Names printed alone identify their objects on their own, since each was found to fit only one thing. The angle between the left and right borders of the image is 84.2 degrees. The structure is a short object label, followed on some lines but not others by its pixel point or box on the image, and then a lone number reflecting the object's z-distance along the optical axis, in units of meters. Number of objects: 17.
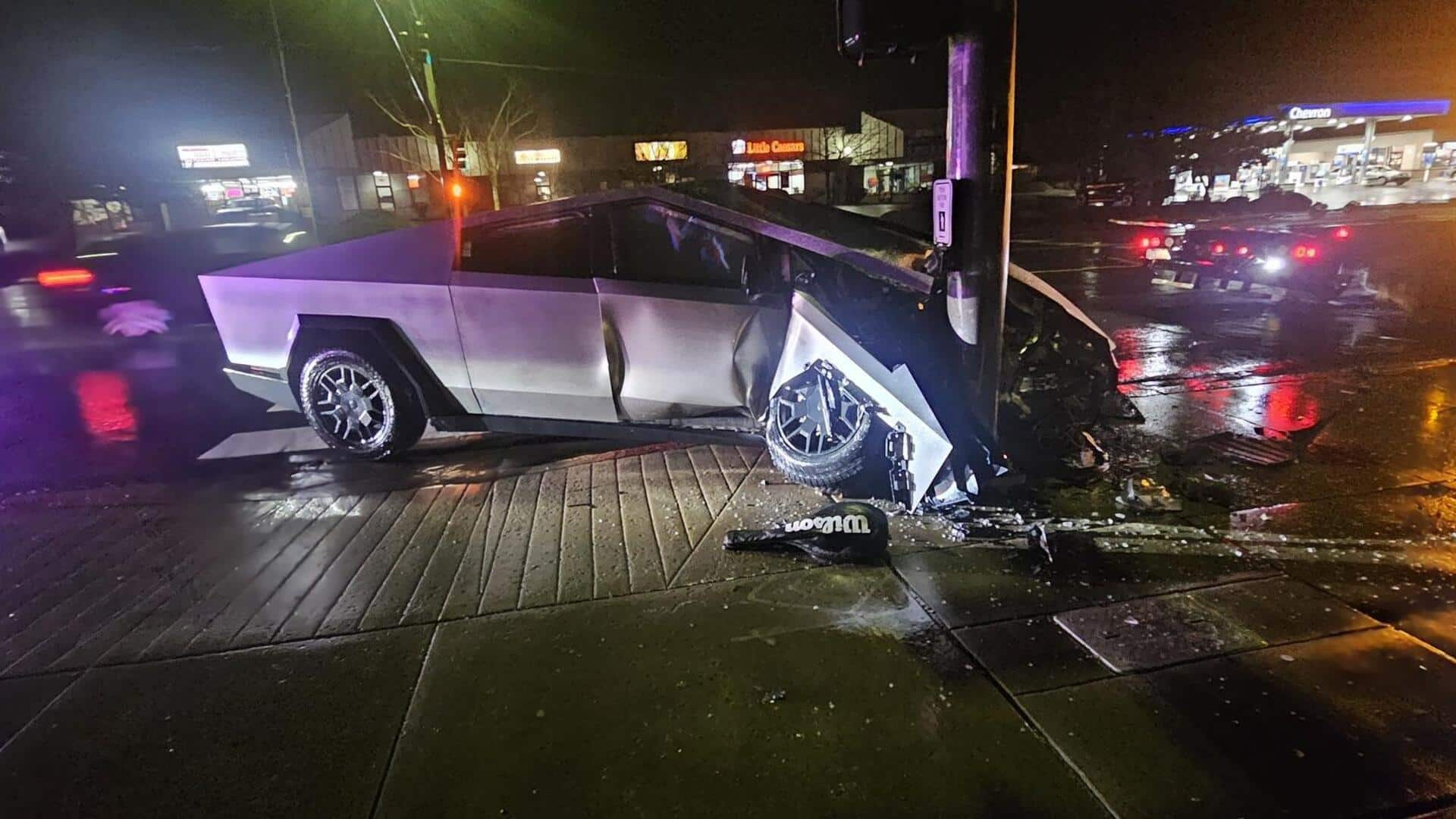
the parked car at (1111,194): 34.31
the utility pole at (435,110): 15.26
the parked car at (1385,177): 40.91
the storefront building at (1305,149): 36.38
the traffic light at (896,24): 3.88
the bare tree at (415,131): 29.97
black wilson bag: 3.84
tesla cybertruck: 4.43
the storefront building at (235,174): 38.25
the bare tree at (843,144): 41.78
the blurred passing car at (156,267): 9.05
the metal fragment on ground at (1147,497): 4.34
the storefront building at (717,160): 39.41
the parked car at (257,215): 11.61
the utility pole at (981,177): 3.99
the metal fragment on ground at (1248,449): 4.95
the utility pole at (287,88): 19.22
